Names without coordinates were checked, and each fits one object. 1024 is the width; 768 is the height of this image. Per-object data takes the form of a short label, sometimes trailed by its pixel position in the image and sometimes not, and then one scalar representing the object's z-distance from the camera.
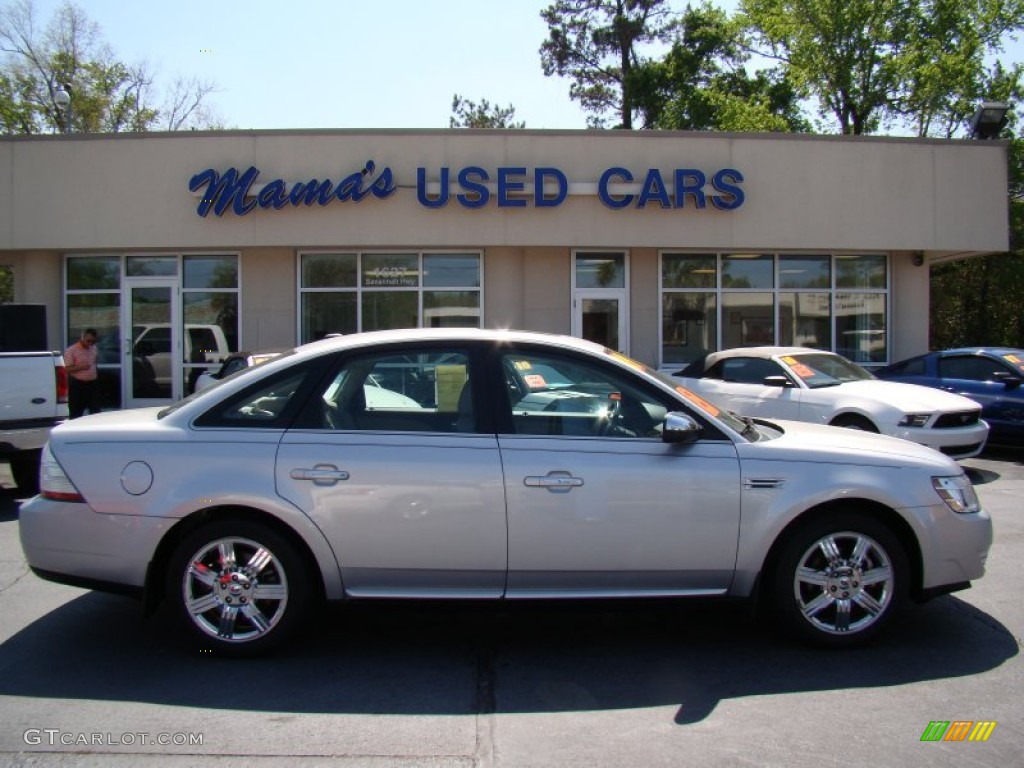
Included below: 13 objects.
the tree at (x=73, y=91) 35.72
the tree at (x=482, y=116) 42.06
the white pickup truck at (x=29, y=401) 8.09
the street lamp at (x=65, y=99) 18.32
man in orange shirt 13.38
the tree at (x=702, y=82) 31.42
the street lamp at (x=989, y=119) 15.98
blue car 11.16
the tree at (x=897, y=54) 27.23
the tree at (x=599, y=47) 33.09
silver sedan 4.17
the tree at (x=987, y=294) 25.55
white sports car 9.30
